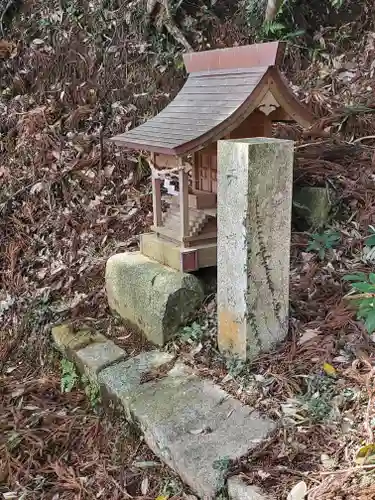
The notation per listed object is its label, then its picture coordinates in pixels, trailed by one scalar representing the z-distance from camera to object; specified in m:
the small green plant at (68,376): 3.73
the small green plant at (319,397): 2.53
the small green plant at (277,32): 5.64
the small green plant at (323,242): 3.60
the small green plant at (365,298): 2.54
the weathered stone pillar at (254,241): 2.77
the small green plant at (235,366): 2.98
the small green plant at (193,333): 3.40
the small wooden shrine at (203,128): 3.14
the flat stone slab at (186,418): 2.46
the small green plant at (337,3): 5.28
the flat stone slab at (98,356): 3.52
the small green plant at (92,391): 3.47
